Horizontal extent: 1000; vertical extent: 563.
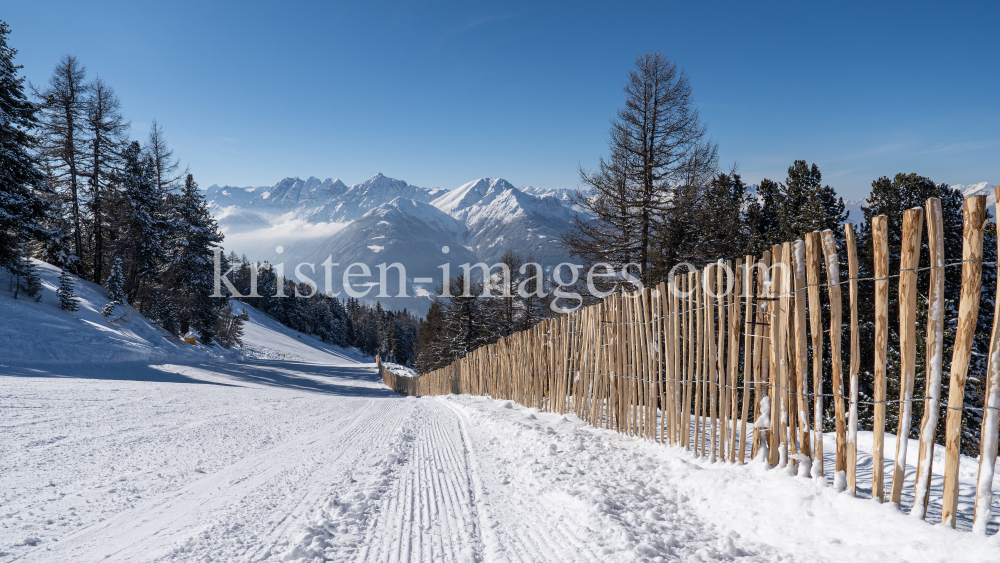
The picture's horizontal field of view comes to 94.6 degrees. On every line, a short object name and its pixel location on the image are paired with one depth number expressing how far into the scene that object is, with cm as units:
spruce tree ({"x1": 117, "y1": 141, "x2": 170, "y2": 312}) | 2536
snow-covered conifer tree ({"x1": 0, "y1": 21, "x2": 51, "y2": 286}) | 1622
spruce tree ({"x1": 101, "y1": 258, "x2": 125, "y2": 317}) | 2186
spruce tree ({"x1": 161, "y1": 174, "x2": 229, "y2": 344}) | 2856
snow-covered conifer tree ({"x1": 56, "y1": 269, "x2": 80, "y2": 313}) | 1706
